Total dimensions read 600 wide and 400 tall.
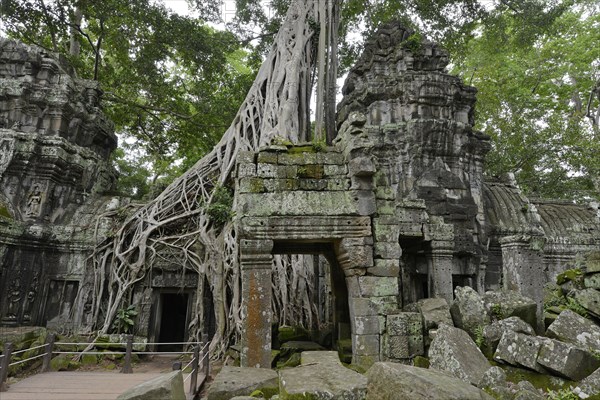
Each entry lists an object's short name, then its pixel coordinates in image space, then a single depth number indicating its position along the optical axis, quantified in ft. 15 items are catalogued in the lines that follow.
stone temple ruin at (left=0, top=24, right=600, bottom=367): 13.92
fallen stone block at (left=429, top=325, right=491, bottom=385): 10.49
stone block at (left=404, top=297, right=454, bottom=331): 13.64
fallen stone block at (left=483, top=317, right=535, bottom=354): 11.84
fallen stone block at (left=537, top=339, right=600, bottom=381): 9.71
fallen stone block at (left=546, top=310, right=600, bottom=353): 10.72
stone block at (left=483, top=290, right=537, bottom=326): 12.76
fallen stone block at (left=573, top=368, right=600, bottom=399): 8.88
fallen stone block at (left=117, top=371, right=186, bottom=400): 8.59
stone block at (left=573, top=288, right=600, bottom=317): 12.16
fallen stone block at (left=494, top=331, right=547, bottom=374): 10.40
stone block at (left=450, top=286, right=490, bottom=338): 12.93
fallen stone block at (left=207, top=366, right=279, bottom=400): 9.67
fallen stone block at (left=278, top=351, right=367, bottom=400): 8.45
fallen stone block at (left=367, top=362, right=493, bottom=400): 7.30
